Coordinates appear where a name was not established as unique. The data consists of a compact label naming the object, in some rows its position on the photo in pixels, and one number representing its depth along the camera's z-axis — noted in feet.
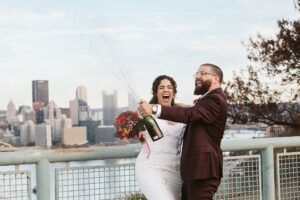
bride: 15.66
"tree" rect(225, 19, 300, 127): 72.17
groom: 14.53
